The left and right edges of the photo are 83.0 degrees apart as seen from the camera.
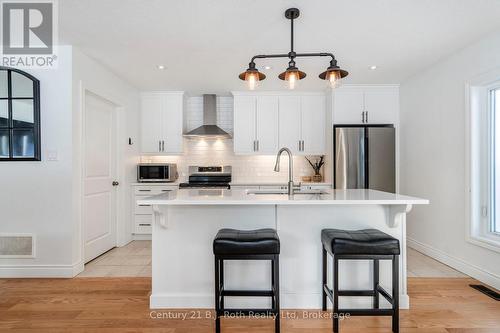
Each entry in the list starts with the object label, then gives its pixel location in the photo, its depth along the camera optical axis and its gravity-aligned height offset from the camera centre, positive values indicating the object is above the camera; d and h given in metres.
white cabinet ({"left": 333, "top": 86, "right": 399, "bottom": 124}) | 4.39 +0.93
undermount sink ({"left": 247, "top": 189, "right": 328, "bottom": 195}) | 2.67 -0.26
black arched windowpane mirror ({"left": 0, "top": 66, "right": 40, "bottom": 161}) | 2.88 +0.51
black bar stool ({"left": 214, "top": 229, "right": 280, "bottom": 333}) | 1.86 -0.58
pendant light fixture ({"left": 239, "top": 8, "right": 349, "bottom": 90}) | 2.16 +0.70
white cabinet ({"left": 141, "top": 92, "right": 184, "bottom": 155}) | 4.75 +0.74
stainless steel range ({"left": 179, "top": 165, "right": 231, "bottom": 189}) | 4.43 -0.20
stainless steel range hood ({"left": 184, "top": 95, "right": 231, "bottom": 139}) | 4.66 +0.68
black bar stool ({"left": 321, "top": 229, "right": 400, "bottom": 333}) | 1.83 -0.59
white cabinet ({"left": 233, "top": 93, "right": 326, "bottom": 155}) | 4.72 +0.69
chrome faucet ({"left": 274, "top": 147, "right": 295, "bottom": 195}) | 2.46 -0.16
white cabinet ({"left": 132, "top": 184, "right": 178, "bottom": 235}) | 4.41 -0.72
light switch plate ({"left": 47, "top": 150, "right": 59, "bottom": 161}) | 2.96 +0.12
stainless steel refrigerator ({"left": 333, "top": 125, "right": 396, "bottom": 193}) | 4.08 +0.08
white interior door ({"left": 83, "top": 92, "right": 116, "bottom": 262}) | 3.43 -0.15
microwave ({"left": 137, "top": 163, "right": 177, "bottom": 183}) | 4.53 -0.13
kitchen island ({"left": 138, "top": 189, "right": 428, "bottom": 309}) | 2.27 -0.71
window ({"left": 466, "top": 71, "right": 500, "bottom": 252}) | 2.85 +0.03
